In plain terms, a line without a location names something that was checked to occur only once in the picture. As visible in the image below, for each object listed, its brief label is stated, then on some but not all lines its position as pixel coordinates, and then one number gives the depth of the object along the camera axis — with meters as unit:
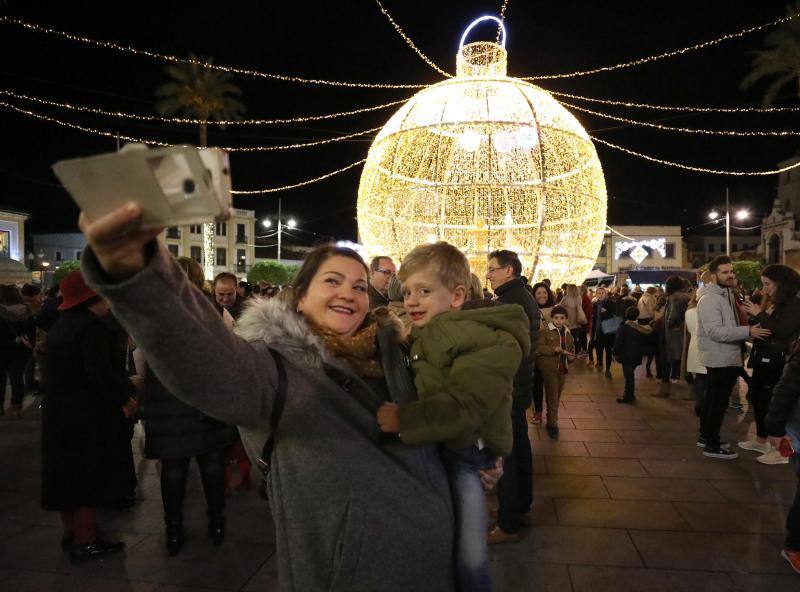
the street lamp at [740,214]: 27.80
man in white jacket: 5.47
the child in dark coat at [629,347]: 8.28
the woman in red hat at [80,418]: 3.52
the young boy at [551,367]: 6.60
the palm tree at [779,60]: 20.98
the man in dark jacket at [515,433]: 3.78
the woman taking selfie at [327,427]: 1.20
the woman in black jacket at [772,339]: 5.09
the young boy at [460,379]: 1.54
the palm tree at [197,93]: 23.06
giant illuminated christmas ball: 9.50
